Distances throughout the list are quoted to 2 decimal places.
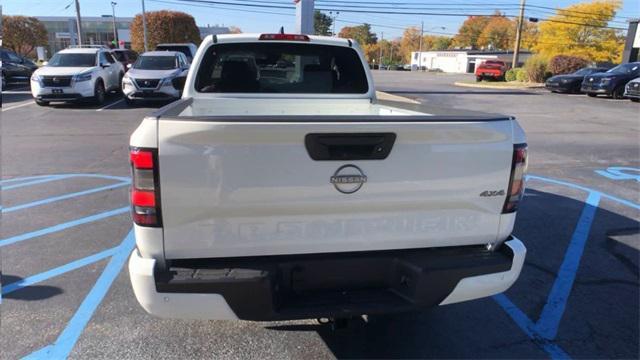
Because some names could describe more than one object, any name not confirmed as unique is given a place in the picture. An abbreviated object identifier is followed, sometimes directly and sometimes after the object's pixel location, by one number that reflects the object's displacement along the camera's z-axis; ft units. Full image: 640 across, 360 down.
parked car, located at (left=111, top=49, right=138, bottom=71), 75.51
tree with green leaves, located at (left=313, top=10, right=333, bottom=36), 340.59
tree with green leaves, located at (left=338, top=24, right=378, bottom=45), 477.77
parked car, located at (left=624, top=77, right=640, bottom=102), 68.90
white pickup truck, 7.45
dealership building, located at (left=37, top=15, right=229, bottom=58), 290.76
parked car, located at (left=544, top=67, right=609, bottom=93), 88.12
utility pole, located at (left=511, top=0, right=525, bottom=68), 134.58
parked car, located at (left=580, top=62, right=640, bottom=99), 76.43
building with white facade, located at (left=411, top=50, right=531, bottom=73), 299.17
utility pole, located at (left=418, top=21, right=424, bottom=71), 351.54
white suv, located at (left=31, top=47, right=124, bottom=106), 50.21
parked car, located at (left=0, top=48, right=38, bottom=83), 69.80
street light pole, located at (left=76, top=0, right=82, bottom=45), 110.52
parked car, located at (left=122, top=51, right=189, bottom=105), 51.11
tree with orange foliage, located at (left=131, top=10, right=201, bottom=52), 194.70
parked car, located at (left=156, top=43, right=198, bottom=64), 72.84
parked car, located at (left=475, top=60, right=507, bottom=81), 130.11
